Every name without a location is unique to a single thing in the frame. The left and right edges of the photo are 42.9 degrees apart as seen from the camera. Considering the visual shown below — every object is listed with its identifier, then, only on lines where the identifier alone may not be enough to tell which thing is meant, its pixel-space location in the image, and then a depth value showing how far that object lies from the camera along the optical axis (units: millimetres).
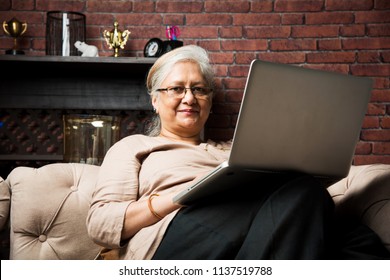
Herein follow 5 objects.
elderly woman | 1321
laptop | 1282
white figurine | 2654
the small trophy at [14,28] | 2709
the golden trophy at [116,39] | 2725
